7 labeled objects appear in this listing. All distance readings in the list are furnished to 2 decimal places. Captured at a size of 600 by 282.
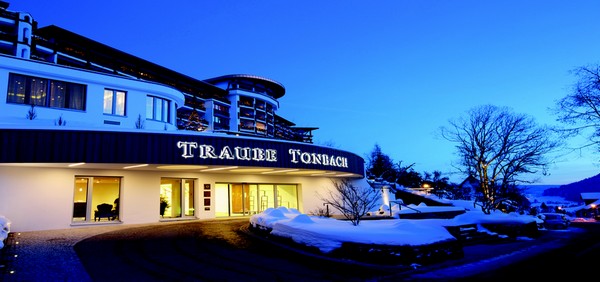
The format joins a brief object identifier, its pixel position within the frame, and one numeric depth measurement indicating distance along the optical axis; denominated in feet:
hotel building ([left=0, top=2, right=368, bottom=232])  45.85
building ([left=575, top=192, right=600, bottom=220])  169.99
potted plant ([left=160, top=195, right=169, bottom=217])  62.46
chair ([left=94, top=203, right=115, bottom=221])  54.08
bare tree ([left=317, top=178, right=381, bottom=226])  85.59
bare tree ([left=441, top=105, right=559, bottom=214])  79.61
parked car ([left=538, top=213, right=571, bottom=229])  81.97
